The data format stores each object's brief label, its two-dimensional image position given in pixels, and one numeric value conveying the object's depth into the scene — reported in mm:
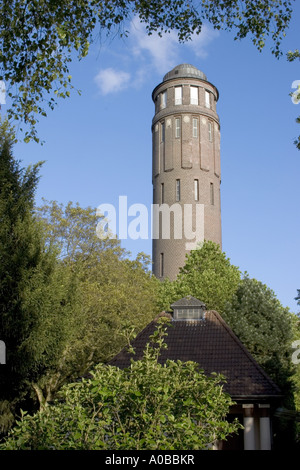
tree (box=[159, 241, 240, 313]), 32625
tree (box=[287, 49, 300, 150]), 9540
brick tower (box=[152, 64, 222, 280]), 51125
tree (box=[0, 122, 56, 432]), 15086
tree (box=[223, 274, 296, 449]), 26062
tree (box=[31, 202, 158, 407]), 17359
